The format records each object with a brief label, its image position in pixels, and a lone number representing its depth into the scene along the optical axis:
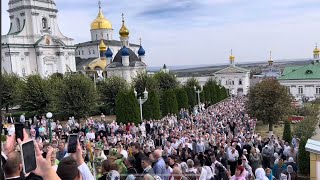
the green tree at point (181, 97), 28.29
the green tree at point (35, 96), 25.51
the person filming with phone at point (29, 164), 1.89
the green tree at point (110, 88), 29.51
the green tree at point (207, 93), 36.39
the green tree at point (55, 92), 23.74
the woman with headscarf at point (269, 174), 7.01
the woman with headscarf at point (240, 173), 6.09
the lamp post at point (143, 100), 20.21
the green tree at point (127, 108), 20.88
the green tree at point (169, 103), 25.88
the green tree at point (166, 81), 34.71
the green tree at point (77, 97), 23.40
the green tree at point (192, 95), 32.39
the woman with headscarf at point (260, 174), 6.63
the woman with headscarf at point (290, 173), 7.58
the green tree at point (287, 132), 17.30
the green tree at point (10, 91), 27.75
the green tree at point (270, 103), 23.50
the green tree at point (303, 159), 9.55
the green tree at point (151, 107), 23.14
